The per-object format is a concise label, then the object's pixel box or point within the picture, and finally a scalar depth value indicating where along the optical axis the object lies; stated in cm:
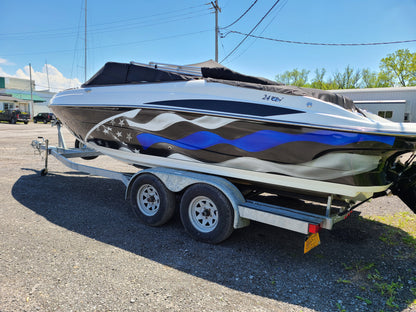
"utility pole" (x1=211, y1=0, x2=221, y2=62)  2174
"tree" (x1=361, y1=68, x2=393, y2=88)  4294
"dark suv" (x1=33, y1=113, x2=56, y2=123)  3114
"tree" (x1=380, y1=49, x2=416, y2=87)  3988
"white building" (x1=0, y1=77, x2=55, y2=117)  4253
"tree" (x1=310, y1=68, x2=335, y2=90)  4397
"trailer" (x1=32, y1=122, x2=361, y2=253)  328
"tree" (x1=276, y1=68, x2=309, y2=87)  4759
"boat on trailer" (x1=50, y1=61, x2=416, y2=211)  307
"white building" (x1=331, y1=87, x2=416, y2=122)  1998
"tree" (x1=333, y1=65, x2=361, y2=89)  4572
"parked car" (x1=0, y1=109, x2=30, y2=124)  2777
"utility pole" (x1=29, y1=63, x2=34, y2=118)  4279
